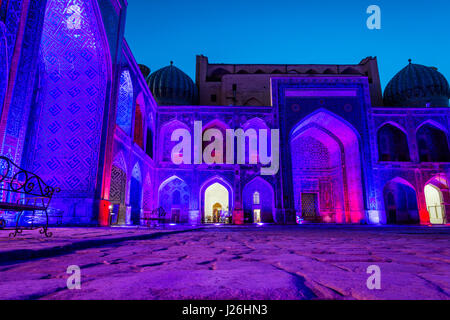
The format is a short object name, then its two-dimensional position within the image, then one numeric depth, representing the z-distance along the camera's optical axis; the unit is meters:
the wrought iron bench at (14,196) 3.03
